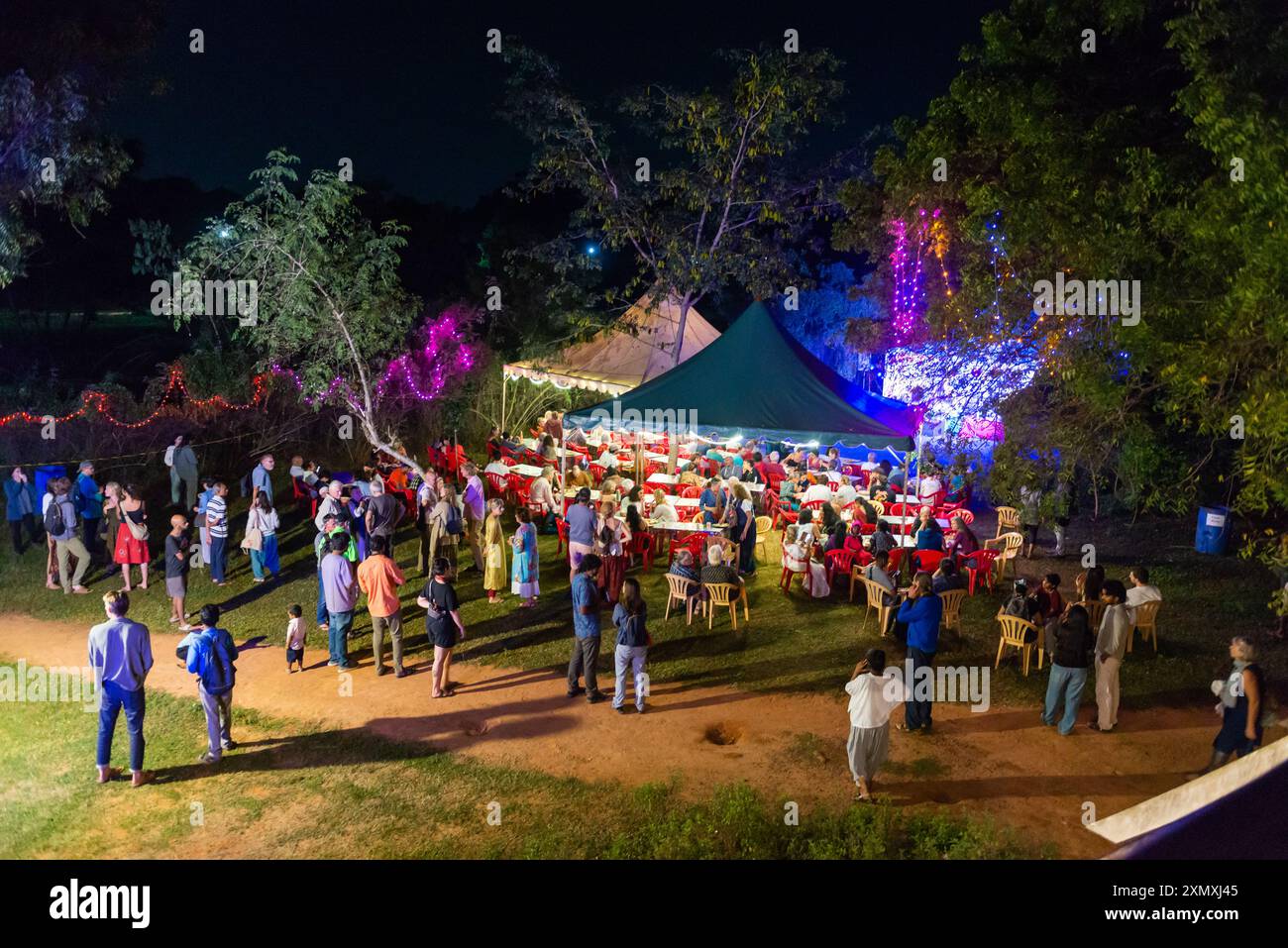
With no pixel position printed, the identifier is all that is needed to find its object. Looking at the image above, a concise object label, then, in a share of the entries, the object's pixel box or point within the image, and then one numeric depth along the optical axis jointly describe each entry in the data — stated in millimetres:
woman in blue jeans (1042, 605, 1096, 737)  7621
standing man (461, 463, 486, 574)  12016
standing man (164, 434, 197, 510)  14336
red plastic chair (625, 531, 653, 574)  12398
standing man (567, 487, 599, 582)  10562
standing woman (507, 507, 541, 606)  10601
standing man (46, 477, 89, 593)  11266
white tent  18750
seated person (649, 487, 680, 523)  12234
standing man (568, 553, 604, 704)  8266
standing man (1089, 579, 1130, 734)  7855
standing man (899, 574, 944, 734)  7910
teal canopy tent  11609
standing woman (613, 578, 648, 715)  8023
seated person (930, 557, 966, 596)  9484
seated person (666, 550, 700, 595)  10375
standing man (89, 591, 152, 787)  6809
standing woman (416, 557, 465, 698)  8312
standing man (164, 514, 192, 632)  10086
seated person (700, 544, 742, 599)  10211
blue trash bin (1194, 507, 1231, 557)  13852
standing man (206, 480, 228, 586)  11312
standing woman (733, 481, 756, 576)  11609
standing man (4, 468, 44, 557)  12727
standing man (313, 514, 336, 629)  9805
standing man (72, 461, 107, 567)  12141
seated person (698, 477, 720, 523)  12172
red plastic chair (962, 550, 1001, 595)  11539
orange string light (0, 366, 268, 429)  15763
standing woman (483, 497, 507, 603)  10859
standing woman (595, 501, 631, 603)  10828
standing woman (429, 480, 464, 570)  11328
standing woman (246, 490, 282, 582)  11586
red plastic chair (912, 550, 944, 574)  10742
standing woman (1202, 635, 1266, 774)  6621
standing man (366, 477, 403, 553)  10859
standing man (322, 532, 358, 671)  8812
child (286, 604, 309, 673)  9028
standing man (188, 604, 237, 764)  7152
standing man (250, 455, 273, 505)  12221
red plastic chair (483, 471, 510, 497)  15047
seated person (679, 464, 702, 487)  14142
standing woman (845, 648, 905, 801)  6719
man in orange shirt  8727
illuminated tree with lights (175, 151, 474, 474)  13227
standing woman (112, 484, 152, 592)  11047
